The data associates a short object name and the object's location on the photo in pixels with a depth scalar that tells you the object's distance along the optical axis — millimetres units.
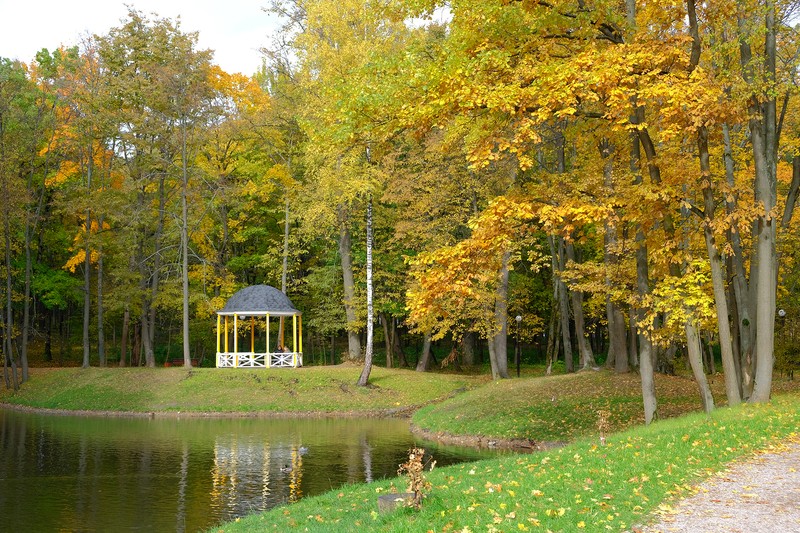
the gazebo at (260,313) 34438
